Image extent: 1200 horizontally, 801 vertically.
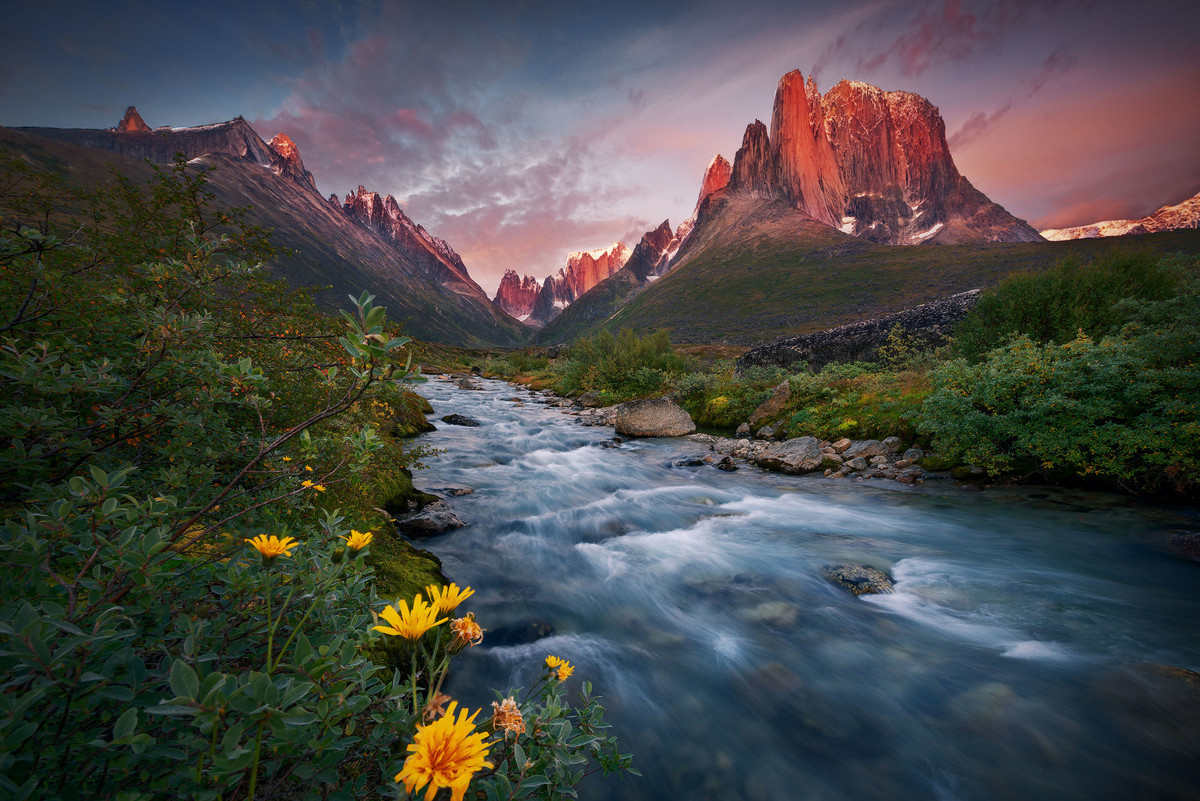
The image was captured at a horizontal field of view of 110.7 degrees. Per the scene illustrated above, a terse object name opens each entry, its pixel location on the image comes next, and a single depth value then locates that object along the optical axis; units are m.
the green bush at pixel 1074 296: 11.05
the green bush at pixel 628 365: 21.25
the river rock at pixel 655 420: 15.61
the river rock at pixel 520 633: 4.61
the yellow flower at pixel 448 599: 1.45
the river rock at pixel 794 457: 10.69
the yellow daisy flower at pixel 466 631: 1.54
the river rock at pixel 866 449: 10.61
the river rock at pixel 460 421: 16.41
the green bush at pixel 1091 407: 6.41
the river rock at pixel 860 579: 5.41
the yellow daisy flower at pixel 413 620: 1.32
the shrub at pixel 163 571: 0.97
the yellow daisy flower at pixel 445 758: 1.05
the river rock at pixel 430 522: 6.45
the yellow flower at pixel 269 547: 1.52
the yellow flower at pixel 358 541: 1.74
